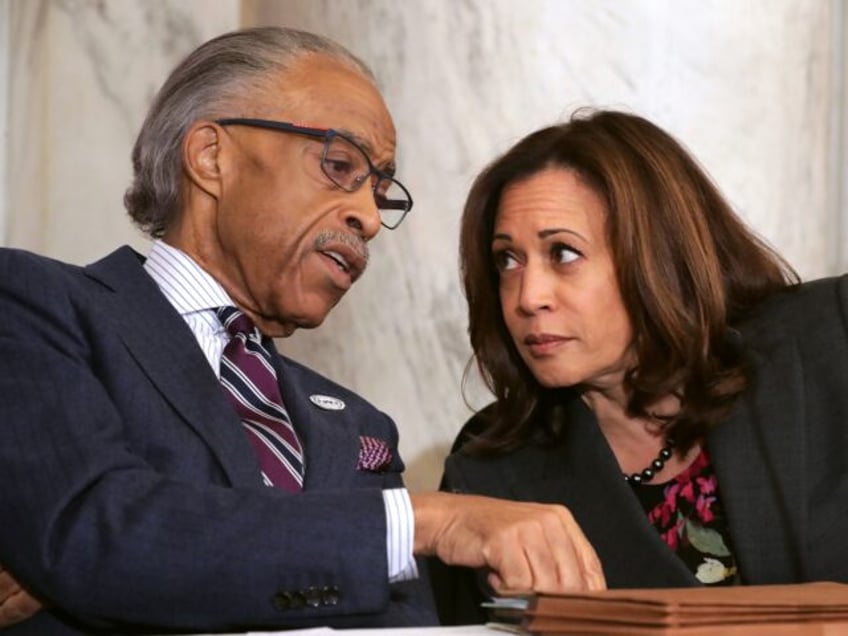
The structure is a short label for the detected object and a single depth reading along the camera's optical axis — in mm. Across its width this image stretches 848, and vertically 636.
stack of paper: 2490
